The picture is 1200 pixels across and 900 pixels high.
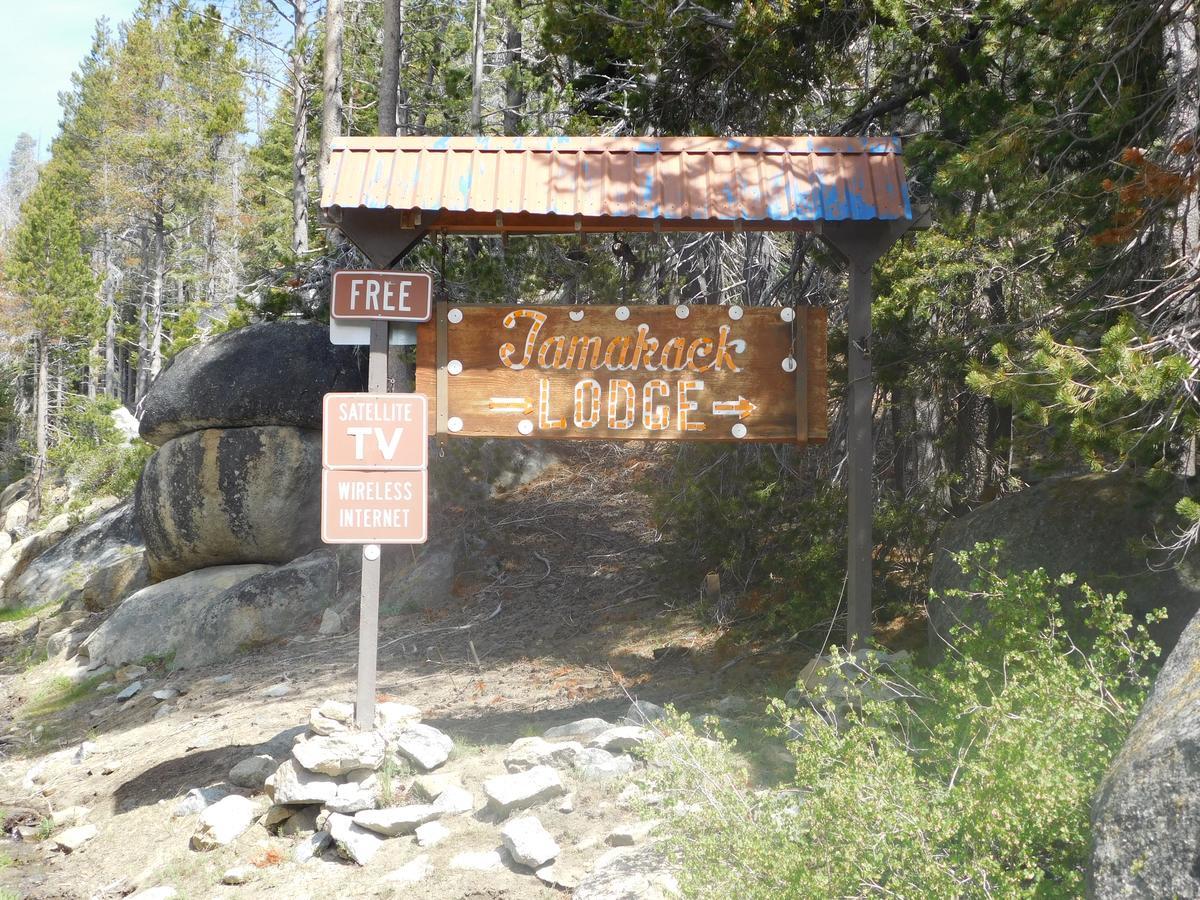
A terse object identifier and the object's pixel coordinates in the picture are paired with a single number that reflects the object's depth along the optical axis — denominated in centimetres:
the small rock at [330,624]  1180
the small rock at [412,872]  559
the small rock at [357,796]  643
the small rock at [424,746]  674
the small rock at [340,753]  650
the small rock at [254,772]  743
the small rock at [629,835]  542
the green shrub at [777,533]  860
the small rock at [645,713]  715
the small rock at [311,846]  623
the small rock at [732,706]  752
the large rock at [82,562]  1648
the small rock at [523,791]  602
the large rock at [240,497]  1277
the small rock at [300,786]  650
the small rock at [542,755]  652
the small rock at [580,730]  698
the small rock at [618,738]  657
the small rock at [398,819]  618
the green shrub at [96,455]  2238
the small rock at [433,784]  645
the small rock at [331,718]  672
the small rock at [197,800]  716
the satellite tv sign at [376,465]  673
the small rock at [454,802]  627
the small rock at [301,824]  656
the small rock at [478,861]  556
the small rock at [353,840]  605
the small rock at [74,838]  726
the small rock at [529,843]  542
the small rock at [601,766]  630
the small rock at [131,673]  1189
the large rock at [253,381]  1278
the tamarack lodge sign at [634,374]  702
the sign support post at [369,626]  682
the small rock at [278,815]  663
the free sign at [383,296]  689
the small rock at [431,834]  598
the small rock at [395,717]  696
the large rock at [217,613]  1208
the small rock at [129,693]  1125
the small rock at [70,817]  776
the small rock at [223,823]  656
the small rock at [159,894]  596
